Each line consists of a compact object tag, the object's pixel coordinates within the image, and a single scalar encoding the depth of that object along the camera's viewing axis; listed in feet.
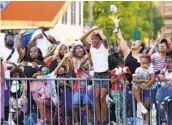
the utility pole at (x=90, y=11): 166.89
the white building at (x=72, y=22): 151.84
